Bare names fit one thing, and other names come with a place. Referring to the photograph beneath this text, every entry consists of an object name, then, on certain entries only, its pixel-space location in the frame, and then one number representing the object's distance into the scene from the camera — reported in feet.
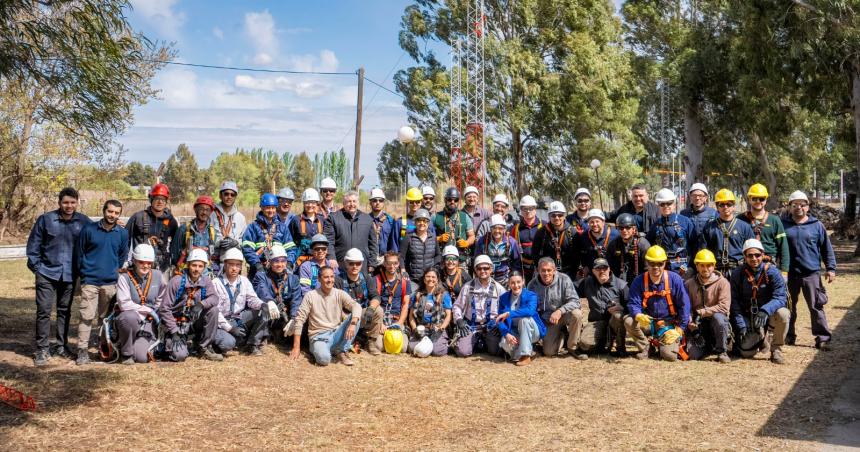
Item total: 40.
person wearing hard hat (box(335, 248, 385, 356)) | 27.73
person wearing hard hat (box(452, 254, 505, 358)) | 27.73
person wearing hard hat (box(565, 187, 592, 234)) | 29.91
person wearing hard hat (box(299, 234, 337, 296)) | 28.35
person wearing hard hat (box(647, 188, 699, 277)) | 27.61
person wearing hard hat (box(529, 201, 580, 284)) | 29.27
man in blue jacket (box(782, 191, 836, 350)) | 27.61
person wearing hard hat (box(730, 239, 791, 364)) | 25.75
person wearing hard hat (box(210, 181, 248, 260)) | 28.04
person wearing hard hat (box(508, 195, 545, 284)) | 30.48
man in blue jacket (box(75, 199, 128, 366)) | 24.88
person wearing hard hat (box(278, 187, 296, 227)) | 29.53
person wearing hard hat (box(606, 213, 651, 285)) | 27.68
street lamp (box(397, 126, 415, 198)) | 63.41
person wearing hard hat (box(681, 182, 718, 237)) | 27.89
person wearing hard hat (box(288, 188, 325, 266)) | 29.68
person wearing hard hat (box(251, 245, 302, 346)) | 28.04
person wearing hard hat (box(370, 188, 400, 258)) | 30.81
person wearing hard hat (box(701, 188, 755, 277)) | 27.17
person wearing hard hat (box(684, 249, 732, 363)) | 25.94
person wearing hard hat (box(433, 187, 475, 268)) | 30.78
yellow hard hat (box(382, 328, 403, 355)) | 27.99
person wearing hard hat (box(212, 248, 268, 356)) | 26.94
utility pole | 68.59
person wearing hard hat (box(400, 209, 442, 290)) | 29.43
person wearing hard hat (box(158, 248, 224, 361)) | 25.49
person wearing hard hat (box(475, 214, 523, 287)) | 29.22
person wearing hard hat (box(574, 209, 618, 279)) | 28.35
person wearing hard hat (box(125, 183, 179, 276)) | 27.66
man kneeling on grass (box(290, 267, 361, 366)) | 26.35
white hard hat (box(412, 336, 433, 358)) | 27.50
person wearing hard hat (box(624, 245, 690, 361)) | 26.00
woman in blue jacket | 26.53
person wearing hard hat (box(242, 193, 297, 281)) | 28.32
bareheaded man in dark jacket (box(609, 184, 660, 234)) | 28.37
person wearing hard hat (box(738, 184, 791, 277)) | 27.25
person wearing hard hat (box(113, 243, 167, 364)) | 24.70
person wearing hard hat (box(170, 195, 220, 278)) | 27.58
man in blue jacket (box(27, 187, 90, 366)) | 24.58
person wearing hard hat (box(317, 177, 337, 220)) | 31.55
